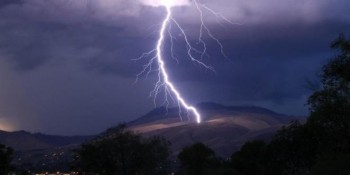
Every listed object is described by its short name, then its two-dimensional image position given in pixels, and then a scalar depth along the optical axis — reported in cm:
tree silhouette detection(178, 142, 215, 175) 5541
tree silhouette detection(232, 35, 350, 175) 2511
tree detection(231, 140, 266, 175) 4877
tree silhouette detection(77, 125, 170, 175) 5638
